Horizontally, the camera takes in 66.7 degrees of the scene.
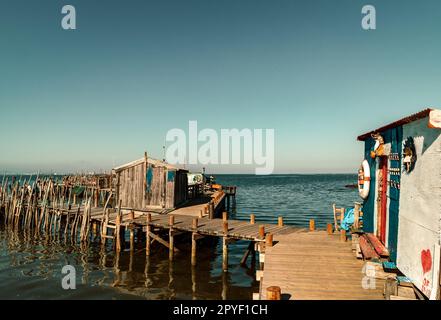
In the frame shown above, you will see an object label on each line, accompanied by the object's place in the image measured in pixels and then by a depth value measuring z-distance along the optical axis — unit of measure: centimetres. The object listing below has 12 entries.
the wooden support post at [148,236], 1970
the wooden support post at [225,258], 1702
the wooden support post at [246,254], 1907
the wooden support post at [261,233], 1530
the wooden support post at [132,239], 2009
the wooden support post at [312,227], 1757
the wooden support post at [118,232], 2058
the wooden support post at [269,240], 1417
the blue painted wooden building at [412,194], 725
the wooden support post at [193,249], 1808
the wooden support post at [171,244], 1888
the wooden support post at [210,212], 2122
